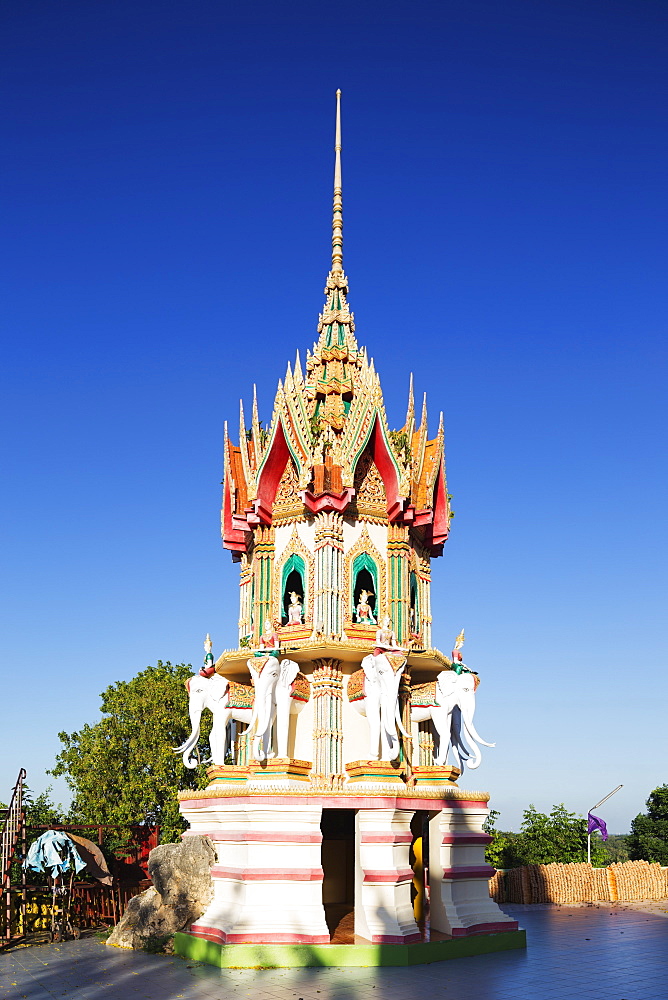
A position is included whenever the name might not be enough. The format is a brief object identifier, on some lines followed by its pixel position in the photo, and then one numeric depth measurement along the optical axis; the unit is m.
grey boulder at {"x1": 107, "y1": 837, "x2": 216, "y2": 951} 18.58
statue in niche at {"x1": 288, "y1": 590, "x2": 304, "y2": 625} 21.67
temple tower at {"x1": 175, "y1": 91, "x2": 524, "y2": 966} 17.73
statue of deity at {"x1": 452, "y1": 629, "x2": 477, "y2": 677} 20.83
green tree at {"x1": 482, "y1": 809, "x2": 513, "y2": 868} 36.09
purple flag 34.31
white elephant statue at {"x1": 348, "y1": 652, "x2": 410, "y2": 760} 18.95
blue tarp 19.80
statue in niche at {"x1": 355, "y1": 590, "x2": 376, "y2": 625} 21.53
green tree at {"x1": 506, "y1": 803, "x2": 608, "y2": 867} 37.28
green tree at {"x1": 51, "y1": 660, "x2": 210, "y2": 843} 32.97
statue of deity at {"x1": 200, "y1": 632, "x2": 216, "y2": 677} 21.38
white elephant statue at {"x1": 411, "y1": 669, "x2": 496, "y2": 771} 20.48
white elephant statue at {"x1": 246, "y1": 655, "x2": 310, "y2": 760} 18.75
